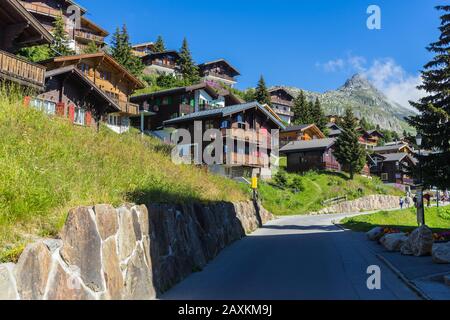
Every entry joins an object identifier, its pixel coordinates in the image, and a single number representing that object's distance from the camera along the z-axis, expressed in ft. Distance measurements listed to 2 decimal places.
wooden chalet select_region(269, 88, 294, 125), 312.09
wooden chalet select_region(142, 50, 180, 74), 309.22
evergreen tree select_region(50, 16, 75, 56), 168.85
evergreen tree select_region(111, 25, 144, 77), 237.25
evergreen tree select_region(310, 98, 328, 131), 297.74
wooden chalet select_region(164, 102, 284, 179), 158.61
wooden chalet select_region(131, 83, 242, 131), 190.29
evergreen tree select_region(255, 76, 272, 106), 281.66
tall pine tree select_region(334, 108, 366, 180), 195.21
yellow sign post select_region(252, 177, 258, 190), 110.37
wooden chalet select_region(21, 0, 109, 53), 211.00
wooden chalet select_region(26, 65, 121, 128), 105.70
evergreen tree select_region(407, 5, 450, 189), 79.41
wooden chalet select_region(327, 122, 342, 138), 295.67
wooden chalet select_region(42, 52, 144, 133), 151.84
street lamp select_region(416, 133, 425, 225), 70.41
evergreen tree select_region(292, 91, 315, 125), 302.84
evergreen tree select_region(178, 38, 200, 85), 279.12
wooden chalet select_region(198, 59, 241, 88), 324.60
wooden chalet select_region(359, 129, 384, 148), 327.26
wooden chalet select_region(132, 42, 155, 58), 373.65
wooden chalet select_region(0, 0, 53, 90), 71.56
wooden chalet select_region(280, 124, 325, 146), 253.65
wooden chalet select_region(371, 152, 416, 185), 256.11
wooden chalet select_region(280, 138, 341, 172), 208.64
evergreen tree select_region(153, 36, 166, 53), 337.93
